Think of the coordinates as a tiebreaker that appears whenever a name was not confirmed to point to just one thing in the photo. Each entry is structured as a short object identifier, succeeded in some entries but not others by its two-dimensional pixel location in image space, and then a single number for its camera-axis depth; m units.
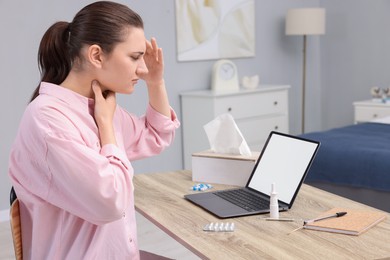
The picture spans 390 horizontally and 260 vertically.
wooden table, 1.39
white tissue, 2.14
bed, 3.08
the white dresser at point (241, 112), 4.80
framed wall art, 4.99
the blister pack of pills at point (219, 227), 1.57
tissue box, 2.08
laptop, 1.78
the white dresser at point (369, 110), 4.84
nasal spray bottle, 1.68
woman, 1.30
